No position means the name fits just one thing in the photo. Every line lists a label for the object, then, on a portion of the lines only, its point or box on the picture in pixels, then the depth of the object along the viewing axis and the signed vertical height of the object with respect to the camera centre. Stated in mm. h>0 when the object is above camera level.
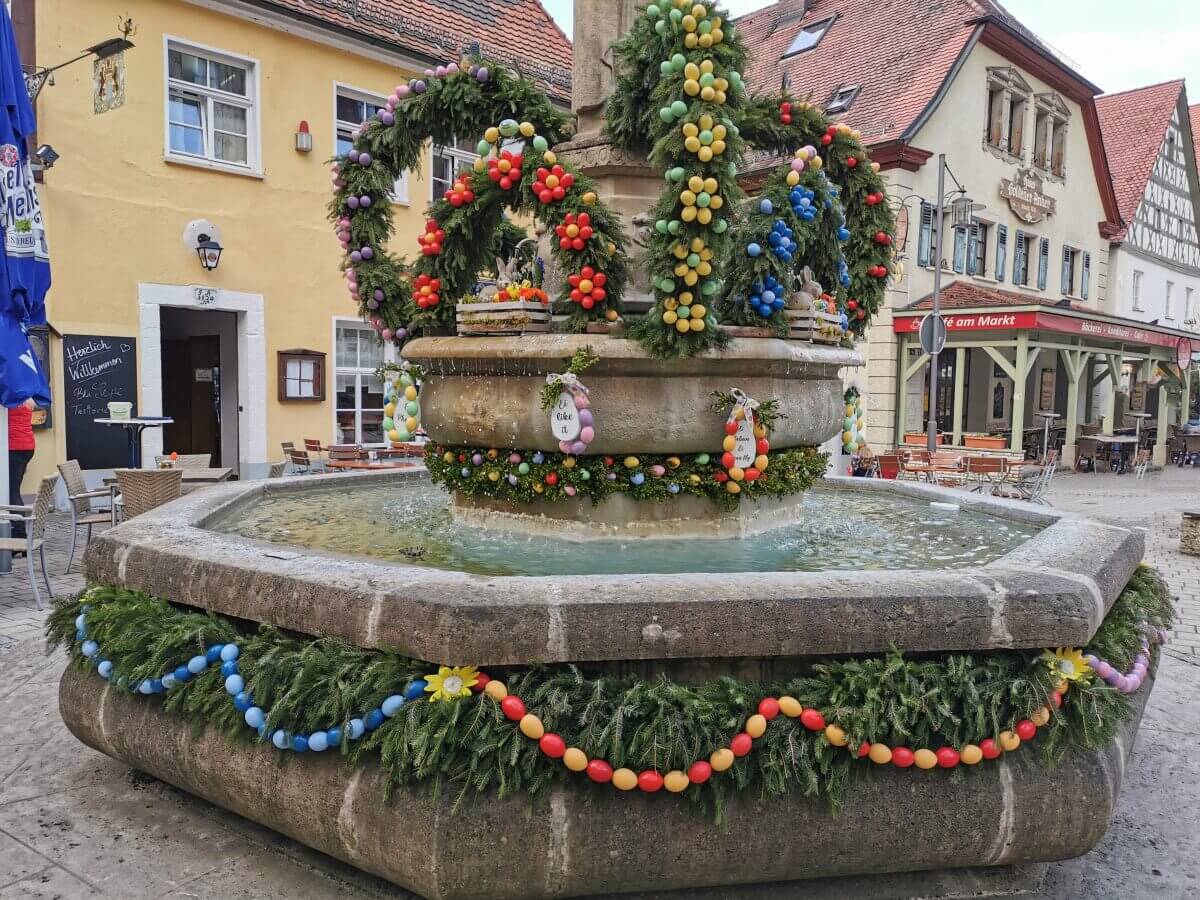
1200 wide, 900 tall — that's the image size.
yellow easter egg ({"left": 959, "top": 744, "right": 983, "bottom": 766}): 2738 -1044
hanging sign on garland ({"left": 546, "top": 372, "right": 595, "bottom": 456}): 3918 -148
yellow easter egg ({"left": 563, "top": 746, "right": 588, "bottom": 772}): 2582 -1011
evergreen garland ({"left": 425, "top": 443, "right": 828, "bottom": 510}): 4219 -433
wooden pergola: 17906 +863
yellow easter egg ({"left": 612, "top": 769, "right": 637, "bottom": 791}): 2586 -1066
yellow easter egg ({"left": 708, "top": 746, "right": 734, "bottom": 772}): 2619 -1023
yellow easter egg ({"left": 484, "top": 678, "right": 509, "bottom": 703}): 2637 -853
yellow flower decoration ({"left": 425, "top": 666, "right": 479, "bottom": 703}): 2646 -839
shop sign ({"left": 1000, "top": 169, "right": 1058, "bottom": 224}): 21669 +4344
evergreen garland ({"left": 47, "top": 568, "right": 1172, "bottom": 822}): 2600 -930
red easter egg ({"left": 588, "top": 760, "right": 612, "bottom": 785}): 2582 -1043
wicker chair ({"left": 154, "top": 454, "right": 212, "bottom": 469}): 9523 -872
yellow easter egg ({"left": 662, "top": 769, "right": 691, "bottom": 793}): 2586 -1071
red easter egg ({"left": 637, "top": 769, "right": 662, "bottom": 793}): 2588 -1071
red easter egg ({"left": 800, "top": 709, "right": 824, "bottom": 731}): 2689 -937
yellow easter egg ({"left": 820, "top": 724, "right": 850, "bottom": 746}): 2682 -975
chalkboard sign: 11039 -213
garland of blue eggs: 2678 -975
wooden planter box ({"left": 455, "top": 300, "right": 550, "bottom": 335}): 4293 +273
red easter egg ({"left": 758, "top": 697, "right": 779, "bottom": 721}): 2705 -912
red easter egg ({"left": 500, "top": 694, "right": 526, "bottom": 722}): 2613 -889
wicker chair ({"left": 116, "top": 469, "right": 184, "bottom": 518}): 7172 -853
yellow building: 10953 +2084
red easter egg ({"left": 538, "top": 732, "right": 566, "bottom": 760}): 2584 -978
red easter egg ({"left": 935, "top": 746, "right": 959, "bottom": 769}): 2732 -1050
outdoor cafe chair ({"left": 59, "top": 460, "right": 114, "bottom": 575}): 7633 -1006
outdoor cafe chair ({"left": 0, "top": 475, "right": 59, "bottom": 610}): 6352 -1056
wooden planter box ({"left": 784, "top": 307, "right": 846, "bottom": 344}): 4488 +274
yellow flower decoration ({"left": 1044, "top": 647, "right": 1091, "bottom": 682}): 2857 -825
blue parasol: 6238 +844
